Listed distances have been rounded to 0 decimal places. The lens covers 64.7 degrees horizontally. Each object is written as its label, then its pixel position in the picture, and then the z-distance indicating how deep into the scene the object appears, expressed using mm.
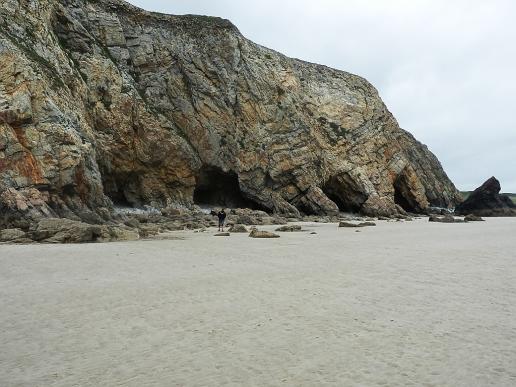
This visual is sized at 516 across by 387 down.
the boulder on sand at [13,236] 16312
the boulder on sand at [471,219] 41550
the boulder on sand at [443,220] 39141
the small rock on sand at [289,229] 24488
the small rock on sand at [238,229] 23625
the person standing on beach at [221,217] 24758
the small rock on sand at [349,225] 29297
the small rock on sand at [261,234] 19617
